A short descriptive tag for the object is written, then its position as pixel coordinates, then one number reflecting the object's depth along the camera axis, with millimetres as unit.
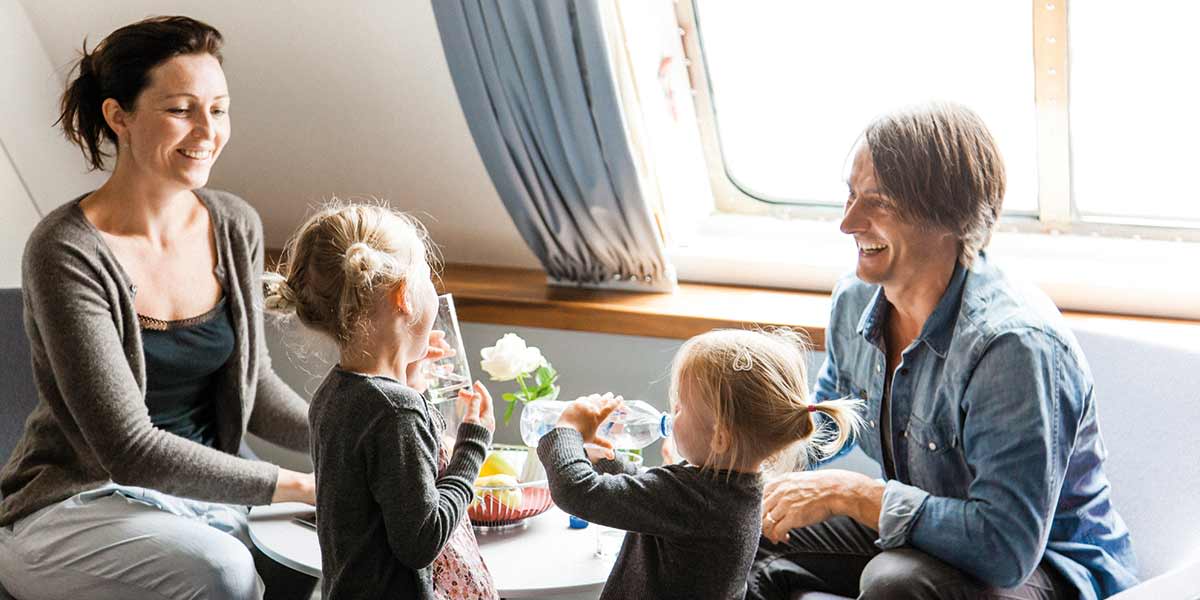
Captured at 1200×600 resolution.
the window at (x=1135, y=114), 2836
